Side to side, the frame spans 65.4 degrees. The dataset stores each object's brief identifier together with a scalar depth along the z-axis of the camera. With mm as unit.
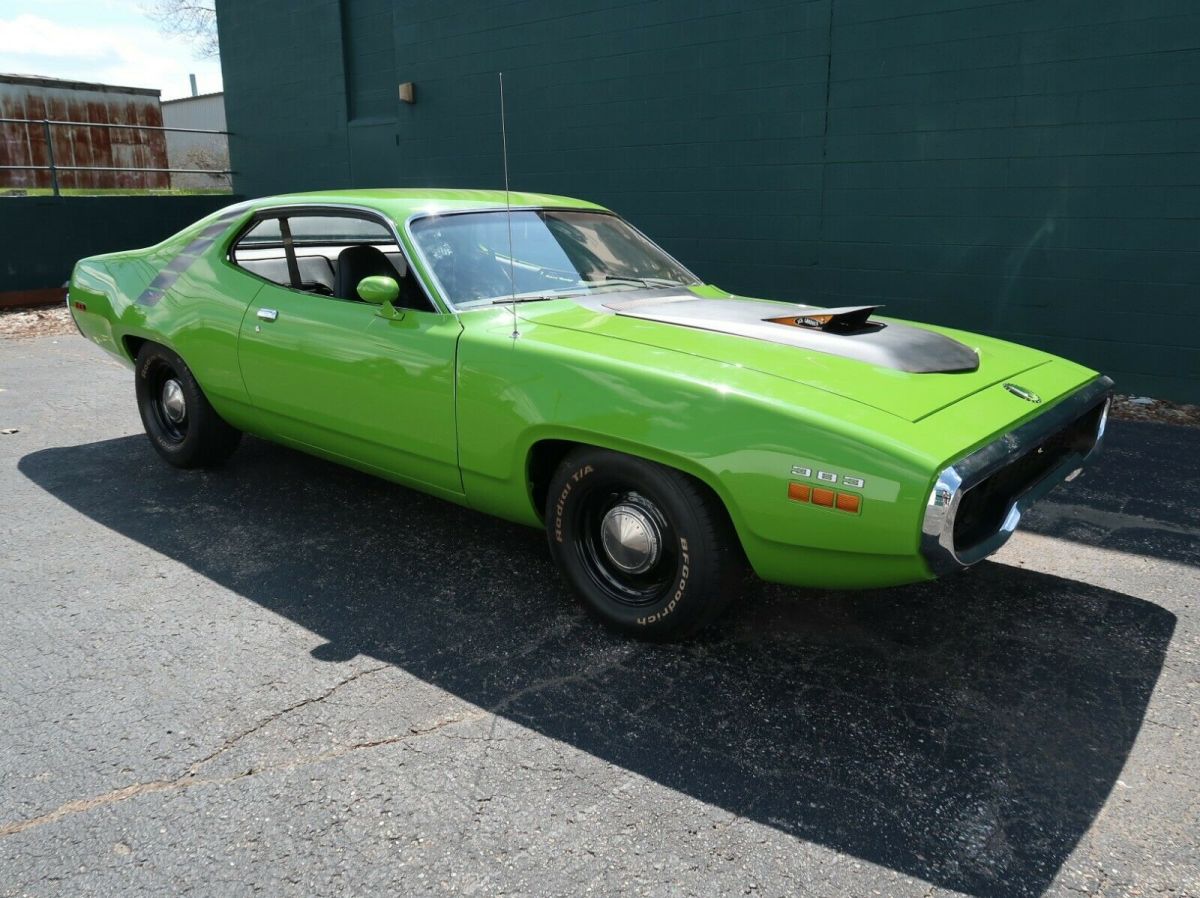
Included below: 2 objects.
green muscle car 2699
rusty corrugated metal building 18703
